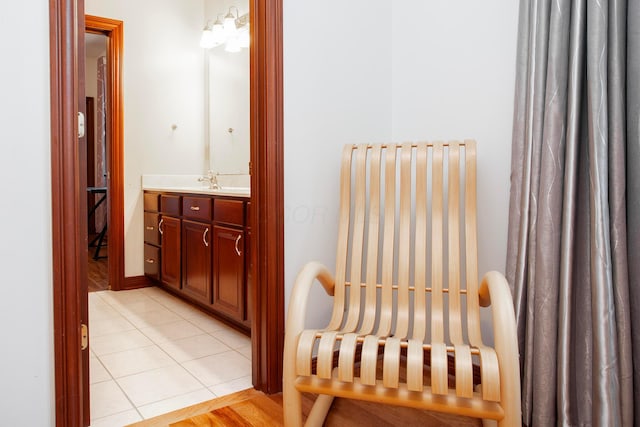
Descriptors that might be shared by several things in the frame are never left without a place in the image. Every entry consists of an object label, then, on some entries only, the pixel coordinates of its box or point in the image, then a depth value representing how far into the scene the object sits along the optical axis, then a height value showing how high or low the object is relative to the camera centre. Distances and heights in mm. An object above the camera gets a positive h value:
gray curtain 1271 -72
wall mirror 3285 +706
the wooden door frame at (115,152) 3485 +298
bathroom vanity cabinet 2371 -384
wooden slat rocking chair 1106 -396
